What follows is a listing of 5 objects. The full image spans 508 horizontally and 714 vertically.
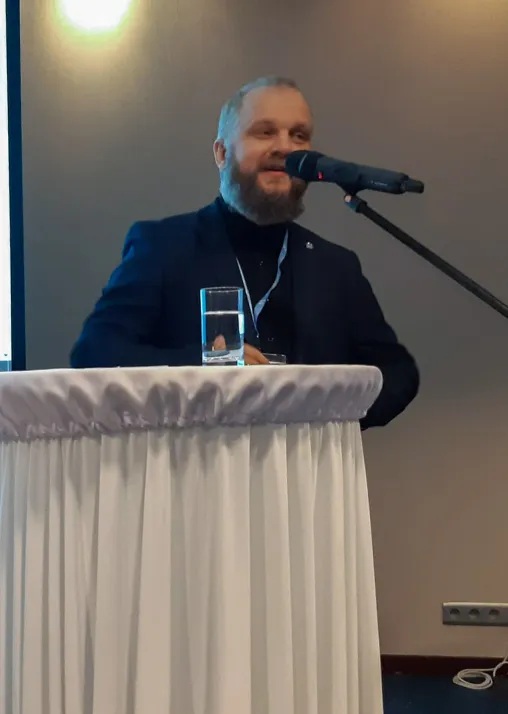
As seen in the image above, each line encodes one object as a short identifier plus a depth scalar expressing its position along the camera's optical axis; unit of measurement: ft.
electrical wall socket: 17.53
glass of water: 12.80
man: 15.41
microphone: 13.35
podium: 11.30
